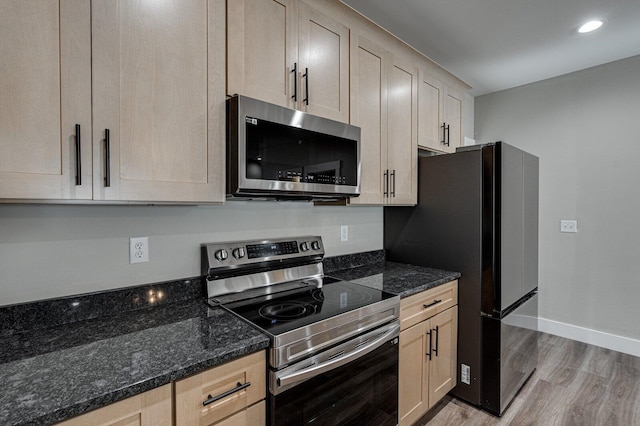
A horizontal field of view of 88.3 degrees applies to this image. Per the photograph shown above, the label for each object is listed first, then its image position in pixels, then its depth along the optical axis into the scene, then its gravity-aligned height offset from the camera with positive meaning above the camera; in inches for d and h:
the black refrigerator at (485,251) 79.1 -10.6
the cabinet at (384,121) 75.5 +22.3
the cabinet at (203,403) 33.6 -21.7
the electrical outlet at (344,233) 89.4 -6.0
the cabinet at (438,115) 93.8 +29.1
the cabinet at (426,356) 69.2 -33.4
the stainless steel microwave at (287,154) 52.4 +10.3
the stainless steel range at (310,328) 46.3 -18.4
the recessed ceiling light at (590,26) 85.6 +48.8
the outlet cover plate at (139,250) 55.2 -6.4
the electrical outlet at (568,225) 121.1 -5.7
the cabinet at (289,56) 54.3 +28.7
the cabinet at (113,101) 36.4 +14.2
